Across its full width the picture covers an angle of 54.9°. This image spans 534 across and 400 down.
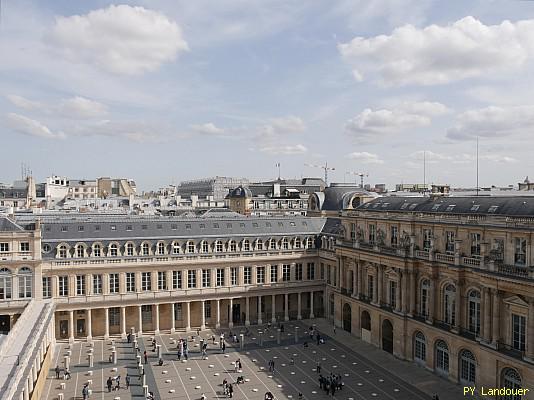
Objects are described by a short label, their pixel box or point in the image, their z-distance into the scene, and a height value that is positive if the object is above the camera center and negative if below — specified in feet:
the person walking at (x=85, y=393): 155.40 -61.70
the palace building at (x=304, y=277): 151.64 -36.22
